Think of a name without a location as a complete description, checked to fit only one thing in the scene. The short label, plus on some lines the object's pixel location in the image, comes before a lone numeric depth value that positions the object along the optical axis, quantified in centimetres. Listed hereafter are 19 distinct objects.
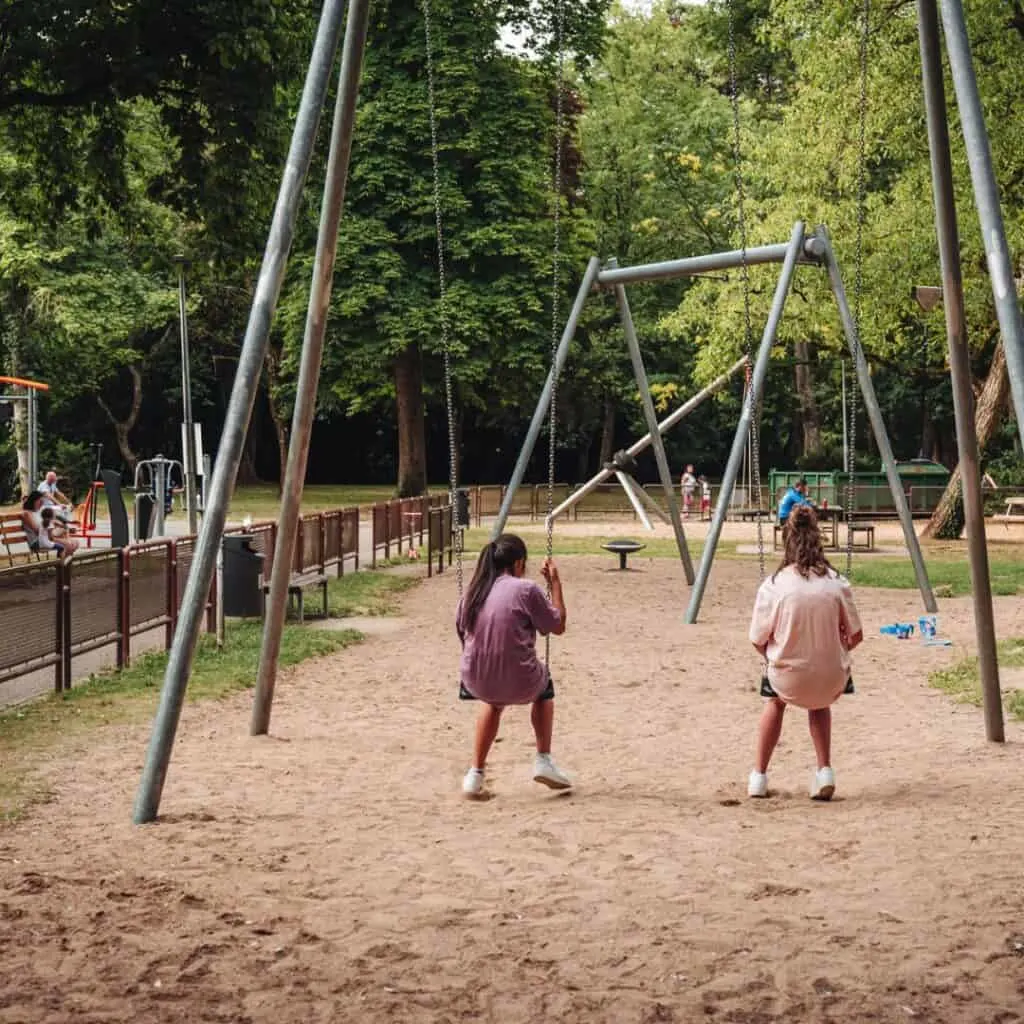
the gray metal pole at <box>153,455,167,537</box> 2908
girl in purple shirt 766
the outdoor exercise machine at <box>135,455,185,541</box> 2745
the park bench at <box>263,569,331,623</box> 1614
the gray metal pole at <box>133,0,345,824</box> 761
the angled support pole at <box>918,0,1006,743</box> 905
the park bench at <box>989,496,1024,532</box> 3494
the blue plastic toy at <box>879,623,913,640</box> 1509
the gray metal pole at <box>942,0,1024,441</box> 704
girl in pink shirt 761
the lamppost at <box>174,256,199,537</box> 2664
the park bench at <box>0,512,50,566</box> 2334
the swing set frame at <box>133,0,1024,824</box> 734
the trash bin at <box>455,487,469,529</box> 2867
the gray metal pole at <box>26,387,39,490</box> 2713
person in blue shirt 2223
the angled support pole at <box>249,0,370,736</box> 954
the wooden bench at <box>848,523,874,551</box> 2848
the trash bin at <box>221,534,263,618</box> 1527
